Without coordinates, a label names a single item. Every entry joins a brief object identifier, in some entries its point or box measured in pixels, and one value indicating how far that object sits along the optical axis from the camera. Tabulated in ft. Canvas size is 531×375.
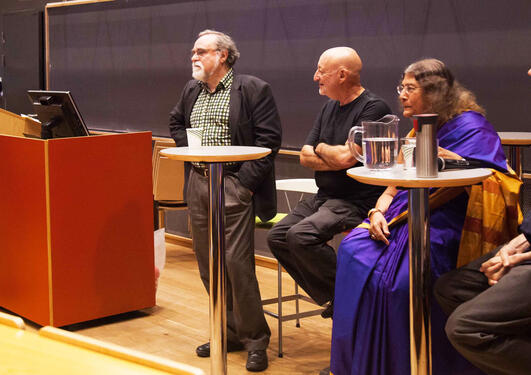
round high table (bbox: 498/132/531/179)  11.53
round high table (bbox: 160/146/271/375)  9.58
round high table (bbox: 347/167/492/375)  8.05
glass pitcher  8.36
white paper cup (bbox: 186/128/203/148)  9.80
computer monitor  13.39
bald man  11.02
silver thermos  7.84
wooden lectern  12.76
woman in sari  9.19
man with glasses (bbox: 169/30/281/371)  11.66
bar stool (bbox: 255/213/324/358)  11.87
